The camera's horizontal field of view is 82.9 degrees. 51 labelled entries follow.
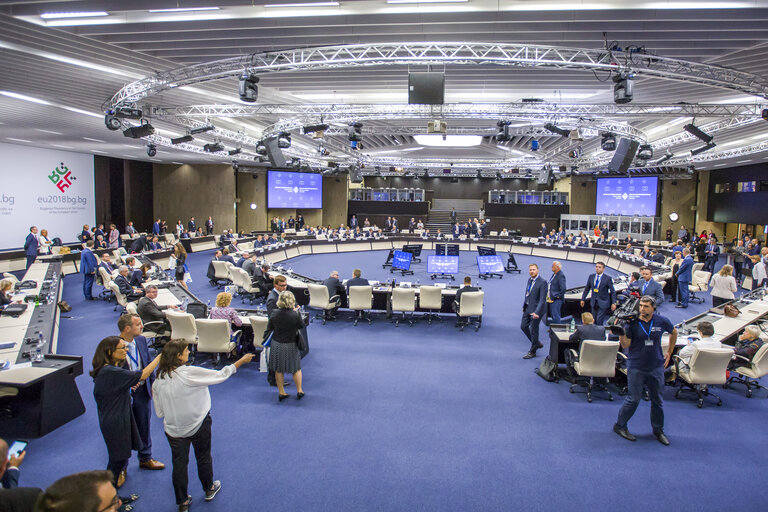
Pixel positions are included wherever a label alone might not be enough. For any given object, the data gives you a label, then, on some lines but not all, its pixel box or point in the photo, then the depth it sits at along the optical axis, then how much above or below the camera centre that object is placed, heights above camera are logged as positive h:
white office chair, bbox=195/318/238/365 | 6.35 -1.72
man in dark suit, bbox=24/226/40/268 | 12.95 -0.89
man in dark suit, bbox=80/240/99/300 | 10.73 -1.22
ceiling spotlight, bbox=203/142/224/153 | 14.02 +2.37
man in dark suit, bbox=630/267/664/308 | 7.98 -1.11
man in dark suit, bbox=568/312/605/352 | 5.92 -1.43
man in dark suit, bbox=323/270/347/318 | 9.31 -1.47
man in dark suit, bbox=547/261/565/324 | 7.98 -1.11
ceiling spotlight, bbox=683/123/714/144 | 10.78 +2.40
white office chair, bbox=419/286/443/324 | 9.00 -1.53
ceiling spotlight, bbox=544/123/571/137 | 12.32 +2.74
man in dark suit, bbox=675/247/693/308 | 10.70 -1.30
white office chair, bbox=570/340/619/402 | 5.62 -1.75
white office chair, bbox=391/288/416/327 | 8.95 -1.58
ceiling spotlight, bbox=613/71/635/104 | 7.34 +2.40
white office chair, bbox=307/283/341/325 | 9.00 -1.61
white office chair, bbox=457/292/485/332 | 8.71 -1.62
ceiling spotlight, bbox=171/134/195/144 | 12.40 +2.34
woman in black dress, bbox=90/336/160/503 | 3.25 -1.34
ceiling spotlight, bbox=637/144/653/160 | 13.32 +2.31
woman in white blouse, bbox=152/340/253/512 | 3.22 -1.38
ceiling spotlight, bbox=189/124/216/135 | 11.57 +2.43
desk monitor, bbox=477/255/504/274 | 14.59 -1.33
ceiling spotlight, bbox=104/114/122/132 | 10.09 +2.26
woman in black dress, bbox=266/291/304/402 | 5.07 -1.39
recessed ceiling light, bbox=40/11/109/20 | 5.96 +2.84
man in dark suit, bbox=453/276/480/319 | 8.84 -1.36
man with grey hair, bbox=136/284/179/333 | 6.68 -1.42
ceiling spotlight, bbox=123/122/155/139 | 10.20 +2.08
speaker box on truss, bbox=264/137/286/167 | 11.01 +1.78
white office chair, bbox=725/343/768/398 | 5.72 -1.86
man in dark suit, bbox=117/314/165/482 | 3.77 -1.47
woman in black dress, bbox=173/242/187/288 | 10.73 -1.00
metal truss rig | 7.43 +2.91
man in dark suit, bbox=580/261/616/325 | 8.21 -1.32
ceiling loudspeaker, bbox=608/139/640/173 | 11.34 +1.93
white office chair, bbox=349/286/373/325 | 9.02 -1.57
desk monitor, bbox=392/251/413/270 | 14.25 -1.23
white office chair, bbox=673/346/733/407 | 5.41 -1.76
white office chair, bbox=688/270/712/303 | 11.52 -1.49
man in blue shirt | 4.47 -1.38
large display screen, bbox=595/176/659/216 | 24.48 +1.84
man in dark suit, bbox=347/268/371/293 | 9.24 -1.26
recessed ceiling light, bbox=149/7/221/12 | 5.82 +2.96
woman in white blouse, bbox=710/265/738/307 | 9.46 -1.25
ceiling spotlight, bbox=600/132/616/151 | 13.19 +2.58
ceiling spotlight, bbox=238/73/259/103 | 7.90 +2.44
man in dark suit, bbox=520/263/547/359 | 7.07 -1.38
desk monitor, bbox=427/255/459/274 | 13.40 -1.24
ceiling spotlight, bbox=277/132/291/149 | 13.03 +2.47
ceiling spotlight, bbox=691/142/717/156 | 12.33 +2.39
